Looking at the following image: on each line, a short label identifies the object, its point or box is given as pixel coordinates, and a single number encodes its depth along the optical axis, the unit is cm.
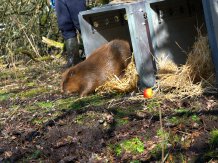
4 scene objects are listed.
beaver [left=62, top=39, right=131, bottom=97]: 628
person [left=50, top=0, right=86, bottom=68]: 827
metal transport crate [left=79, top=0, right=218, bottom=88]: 572
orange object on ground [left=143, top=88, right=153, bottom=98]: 525
